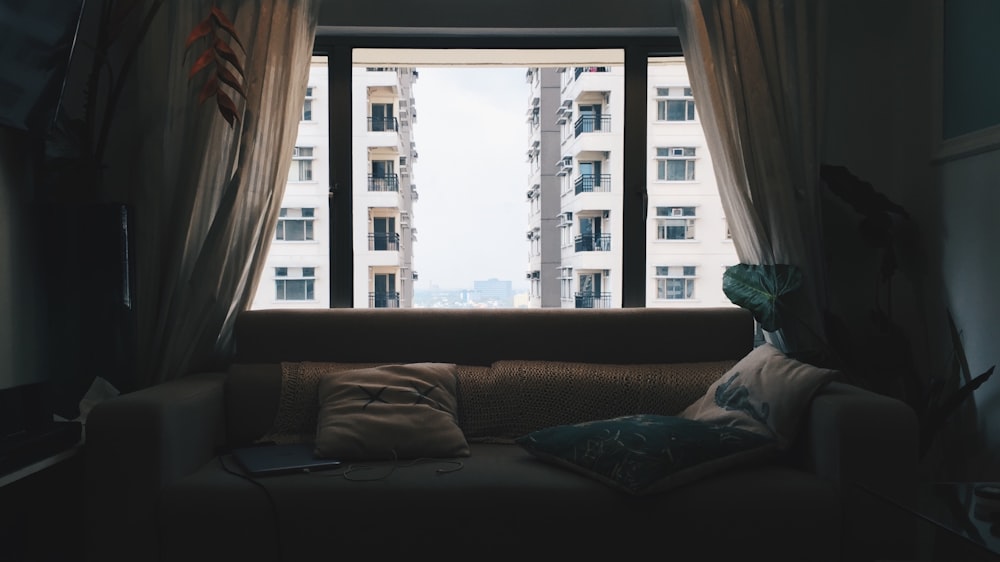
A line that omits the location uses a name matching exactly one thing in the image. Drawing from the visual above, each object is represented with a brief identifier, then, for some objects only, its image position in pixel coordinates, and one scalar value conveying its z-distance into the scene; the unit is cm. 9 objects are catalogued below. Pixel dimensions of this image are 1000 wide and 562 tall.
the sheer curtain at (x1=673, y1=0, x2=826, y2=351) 278
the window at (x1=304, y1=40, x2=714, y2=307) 304
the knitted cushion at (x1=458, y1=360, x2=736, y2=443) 236
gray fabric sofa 184
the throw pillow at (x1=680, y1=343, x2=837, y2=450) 203
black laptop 198
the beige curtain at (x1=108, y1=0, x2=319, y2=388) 264
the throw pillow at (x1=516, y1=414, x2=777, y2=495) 185
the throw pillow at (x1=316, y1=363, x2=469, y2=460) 215
